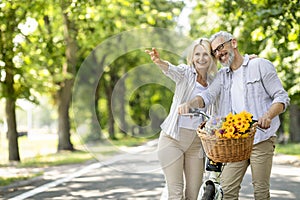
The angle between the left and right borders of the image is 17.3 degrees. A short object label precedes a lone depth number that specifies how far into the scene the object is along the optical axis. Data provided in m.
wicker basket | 7.96
